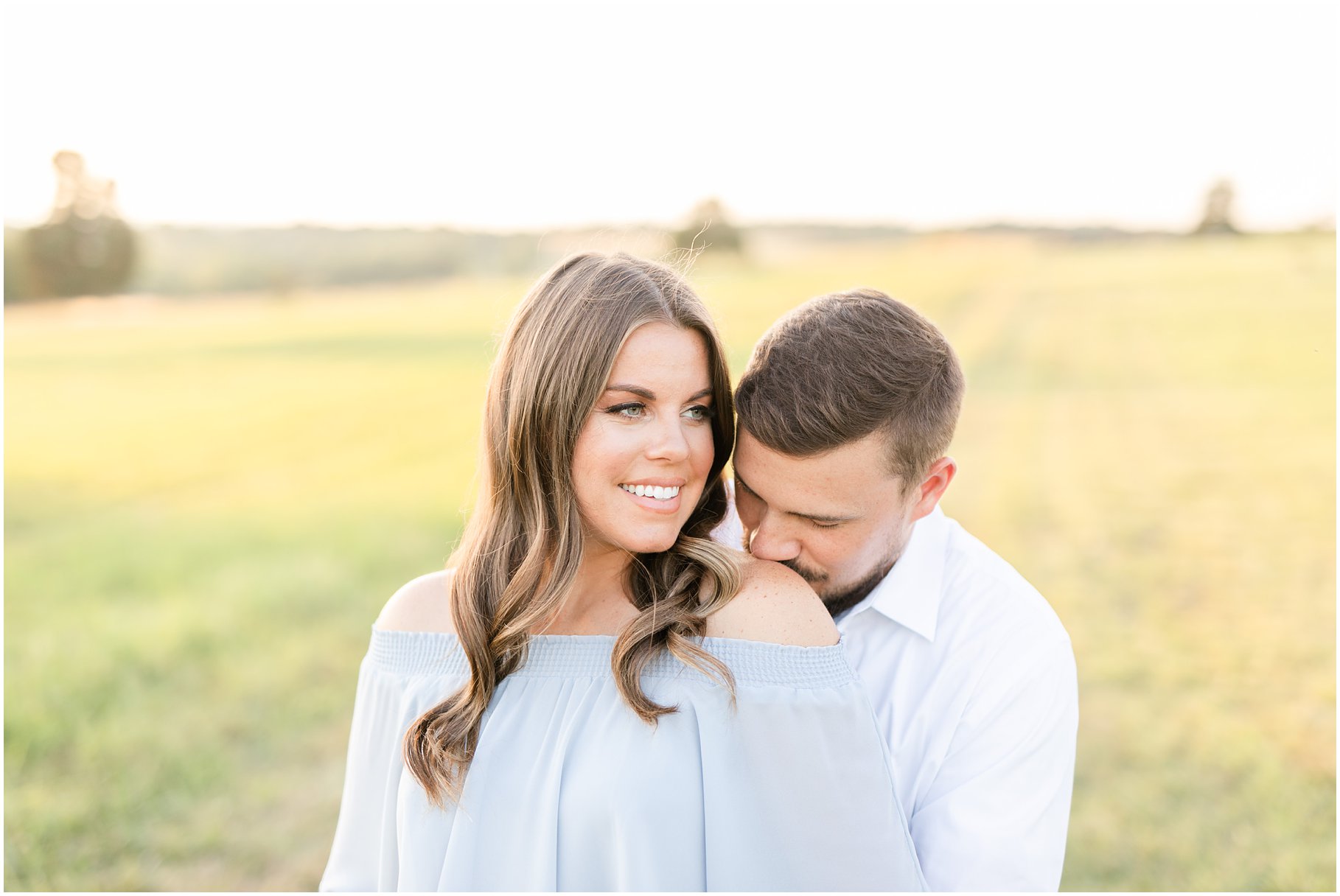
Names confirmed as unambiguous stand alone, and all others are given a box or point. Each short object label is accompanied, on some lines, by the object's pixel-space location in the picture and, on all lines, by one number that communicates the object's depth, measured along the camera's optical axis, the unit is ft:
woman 7.39
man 8.05
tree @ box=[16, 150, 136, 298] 80.48
